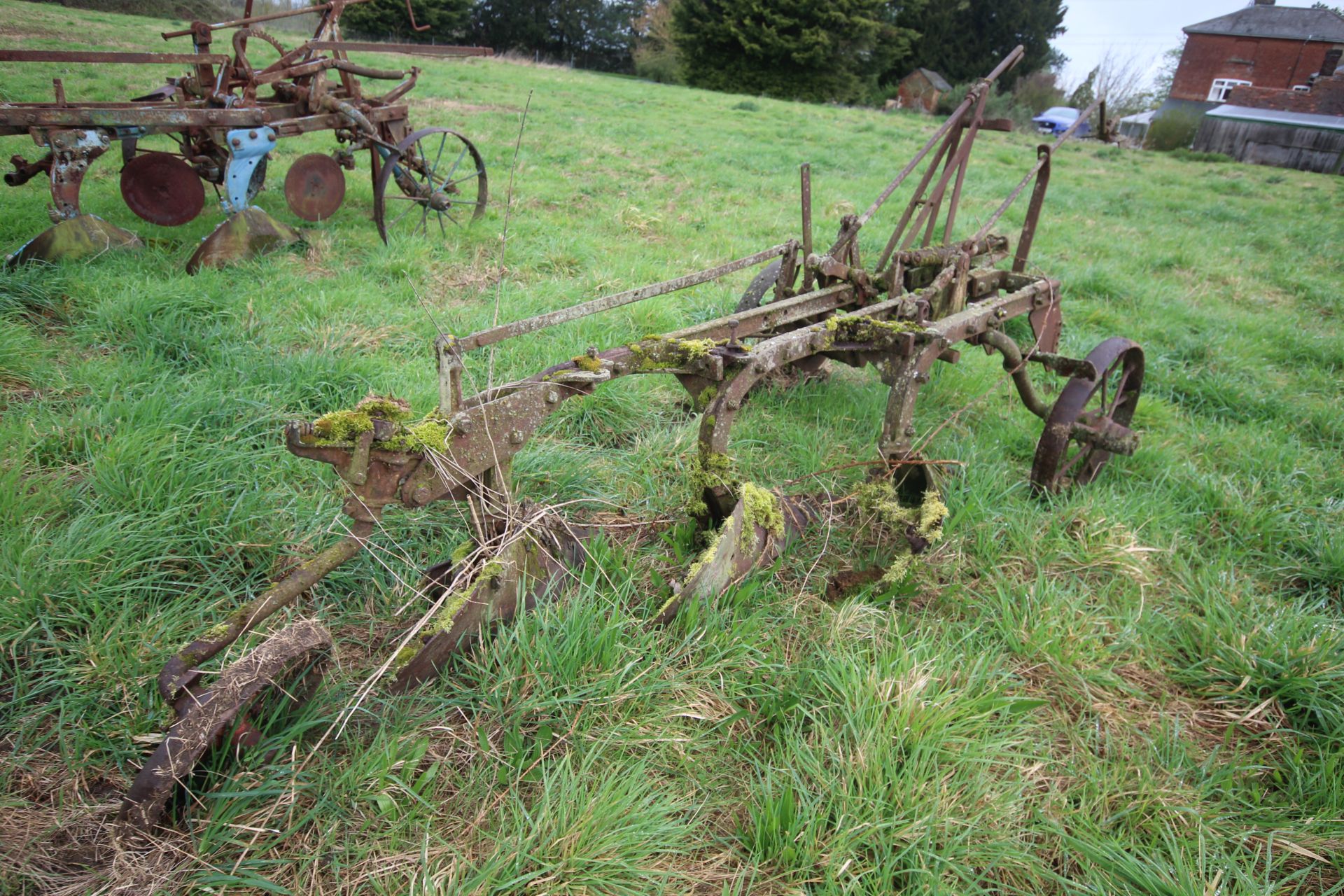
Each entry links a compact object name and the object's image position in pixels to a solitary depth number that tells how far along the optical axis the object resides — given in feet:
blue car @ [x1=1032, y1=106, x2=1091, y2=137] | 96.43
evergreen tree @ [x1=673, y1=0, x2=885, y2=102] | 102.22
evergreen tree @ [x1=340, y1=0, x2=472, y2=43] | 100.32
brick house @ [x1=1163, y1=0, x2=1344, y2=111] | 105.60
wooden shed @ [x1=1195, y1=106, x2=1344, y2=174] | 65.62
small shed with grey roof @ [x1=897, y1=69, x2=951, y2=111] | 108.17
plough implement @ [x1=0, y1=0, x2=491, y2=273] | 16.06
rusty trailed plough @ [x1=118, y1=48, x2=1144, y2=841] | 6.18
